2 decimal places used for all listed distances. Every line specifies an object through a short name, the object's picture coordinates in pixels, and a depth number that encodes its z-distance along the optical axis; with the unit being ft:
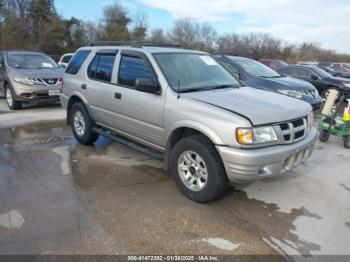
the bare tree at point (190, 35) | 159.63
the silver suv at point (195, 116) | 11.54
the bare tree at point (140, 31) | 141.28
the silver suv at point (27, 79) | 30.55
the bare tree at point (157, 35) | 151.79
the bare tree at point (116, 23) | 135.23
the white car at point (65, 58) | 56.93
